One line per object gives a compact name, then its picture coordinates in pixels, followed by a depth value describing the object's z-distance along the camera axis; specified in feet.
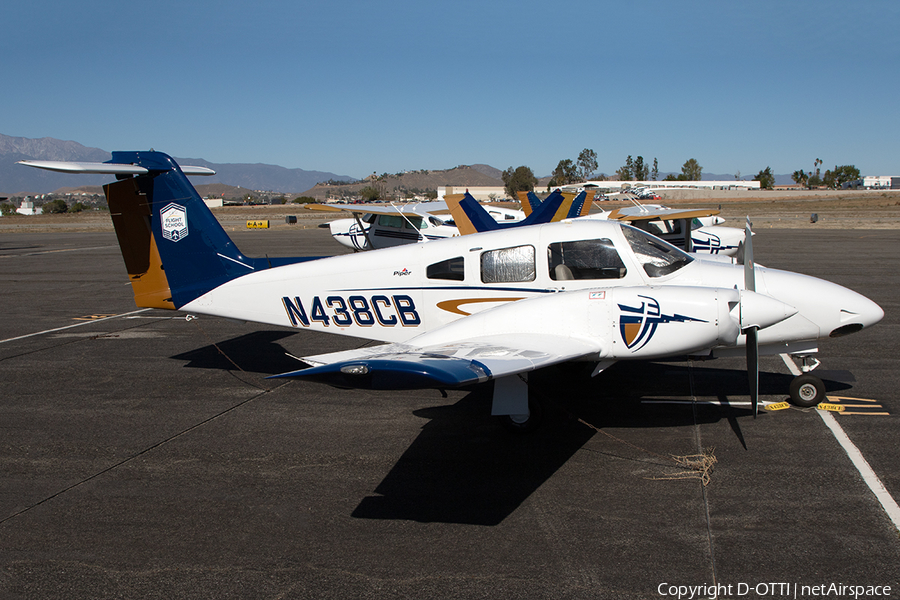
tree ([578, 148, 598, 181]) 536.42
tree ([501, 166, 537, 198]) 445.78
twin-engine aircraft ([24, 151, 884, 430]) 19.99
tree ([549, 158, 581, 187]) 477.77
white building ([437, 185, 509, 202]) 490.98
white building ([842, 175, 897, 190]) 538.75
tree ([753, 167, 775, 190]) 551.18
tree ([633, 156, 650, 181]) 571.28
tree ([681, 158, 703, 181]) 598.59
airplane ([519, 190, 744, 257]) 62.34
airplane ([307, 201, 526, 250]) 75.77
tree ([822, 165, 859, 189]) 509.76
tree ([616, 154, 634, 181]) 580.30
